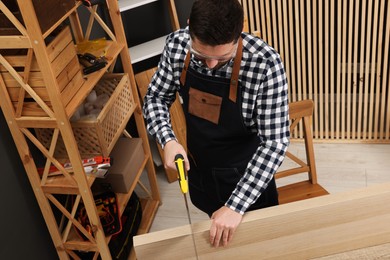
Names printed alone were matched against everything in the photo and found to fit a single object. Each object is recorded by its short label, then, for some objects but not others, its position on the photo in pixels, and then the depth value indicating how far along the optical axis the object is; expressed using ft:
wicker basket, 7.88
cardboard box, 8.90
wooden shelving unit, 6.24
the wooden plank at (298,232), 4.99
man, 4.67
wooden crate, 6.51
